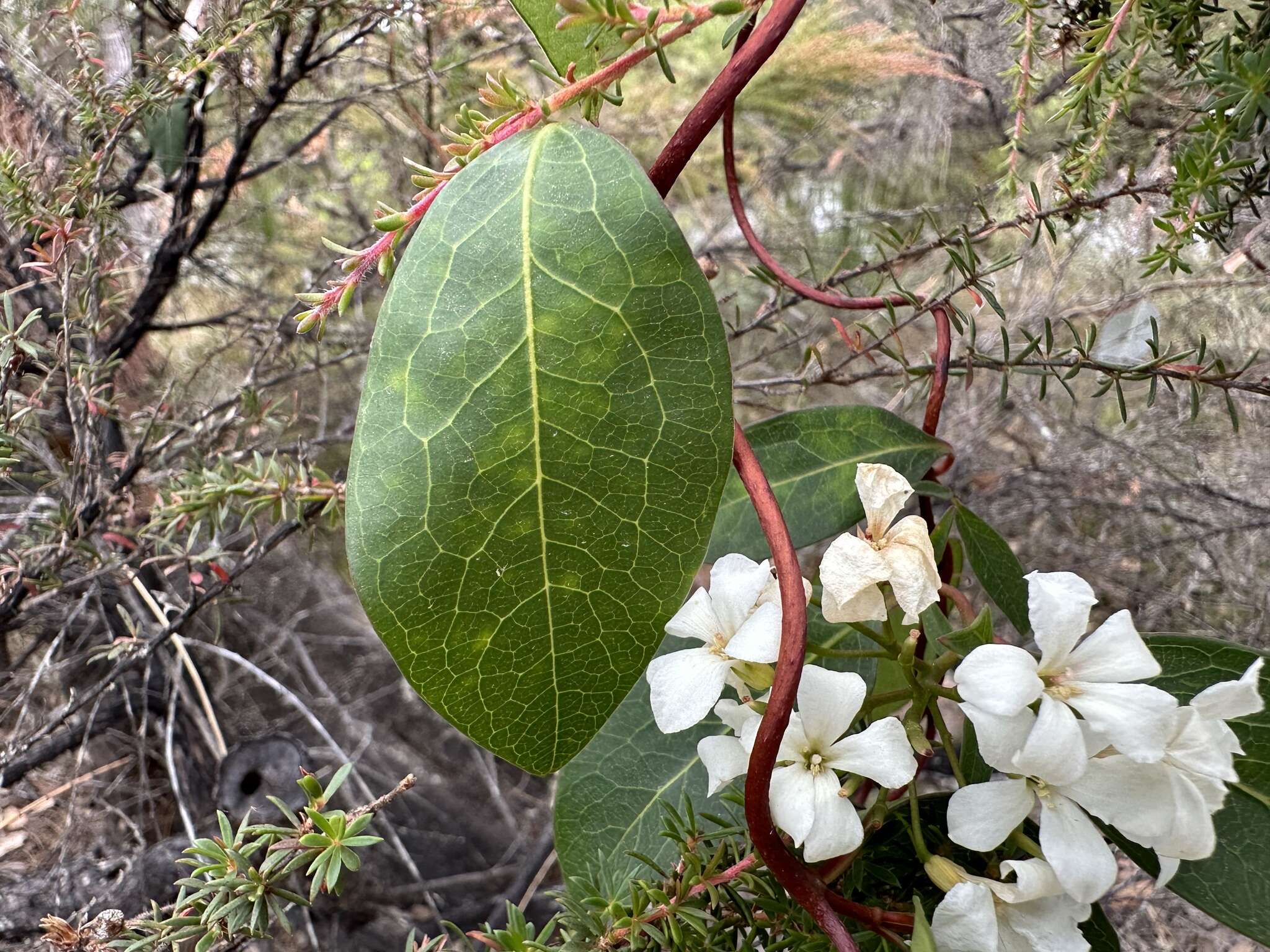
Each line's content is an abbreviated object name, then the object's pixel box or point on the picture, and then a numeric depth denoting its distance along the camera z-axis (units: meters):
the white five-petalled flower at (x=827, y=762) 0.11
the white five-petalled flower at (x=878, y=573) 0.12
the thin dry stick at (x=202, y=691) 0.28
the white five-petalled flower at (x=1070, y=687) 0.10
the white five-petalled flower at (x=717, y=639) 0.11
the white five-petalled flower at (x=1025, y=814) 0.10
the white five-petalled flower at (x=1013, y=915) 0.11
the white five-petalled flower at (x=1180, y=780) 0.10
